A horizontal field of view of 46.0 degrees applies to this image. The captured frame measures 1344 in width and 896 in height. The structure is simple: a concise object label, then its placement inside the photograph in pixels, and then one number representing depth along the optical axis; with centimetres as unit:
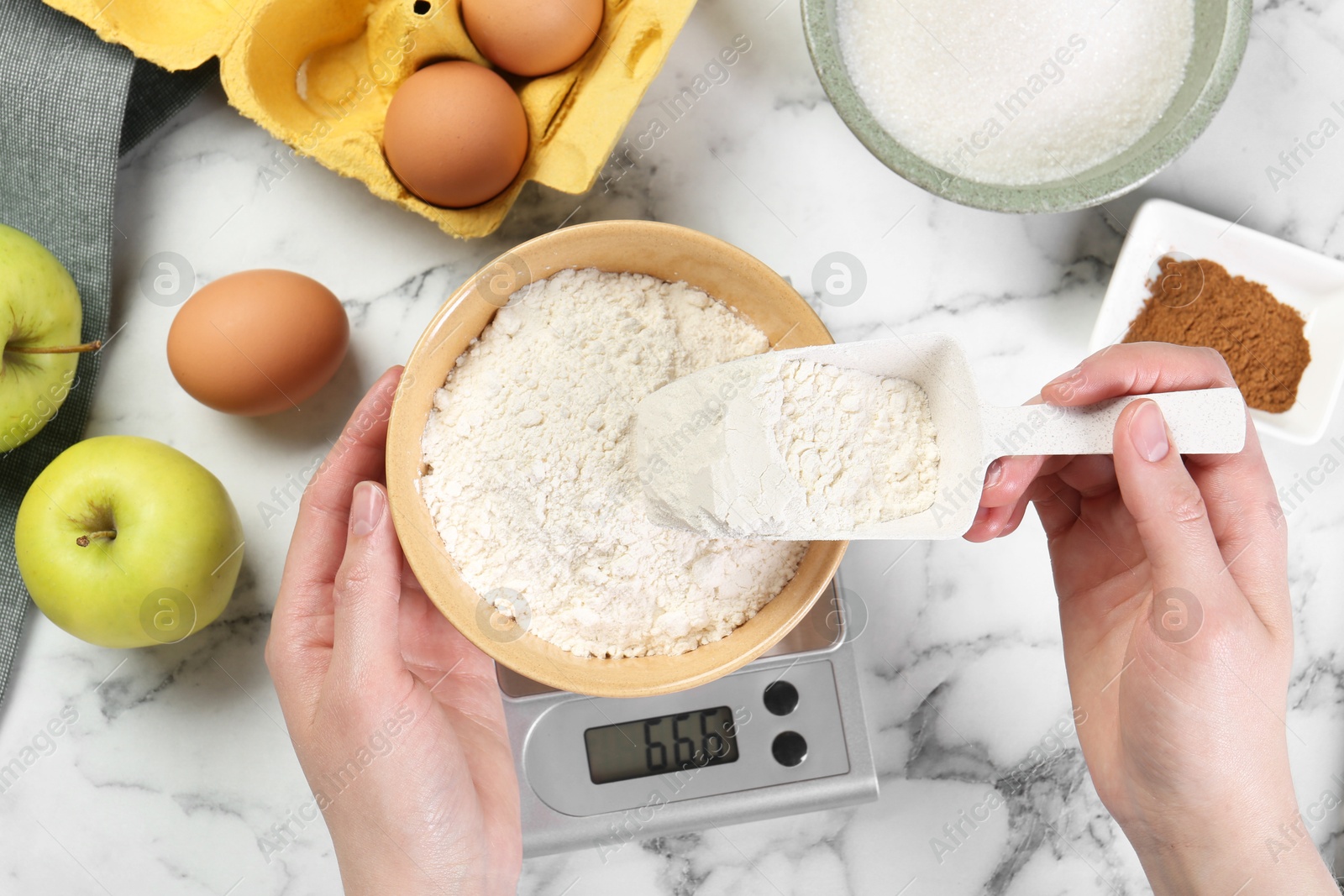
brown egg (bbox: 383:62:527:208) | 50
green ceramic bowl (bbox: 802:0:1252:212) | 49
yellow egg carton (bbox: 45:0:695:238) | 51
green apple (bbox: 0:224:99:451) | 50
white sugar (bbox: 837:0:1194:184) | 52
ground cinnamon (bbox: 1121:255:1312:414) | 54
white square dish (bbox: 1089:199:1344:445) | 53
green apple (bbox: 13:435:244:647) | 50
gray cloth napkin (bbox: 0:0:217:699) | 53
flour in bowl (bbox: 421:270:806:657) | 47
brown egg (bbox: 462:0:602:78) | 50
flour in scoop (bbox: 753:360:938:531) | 44
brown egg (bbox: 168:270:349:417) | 51
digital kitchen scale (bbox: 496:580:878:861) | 52
